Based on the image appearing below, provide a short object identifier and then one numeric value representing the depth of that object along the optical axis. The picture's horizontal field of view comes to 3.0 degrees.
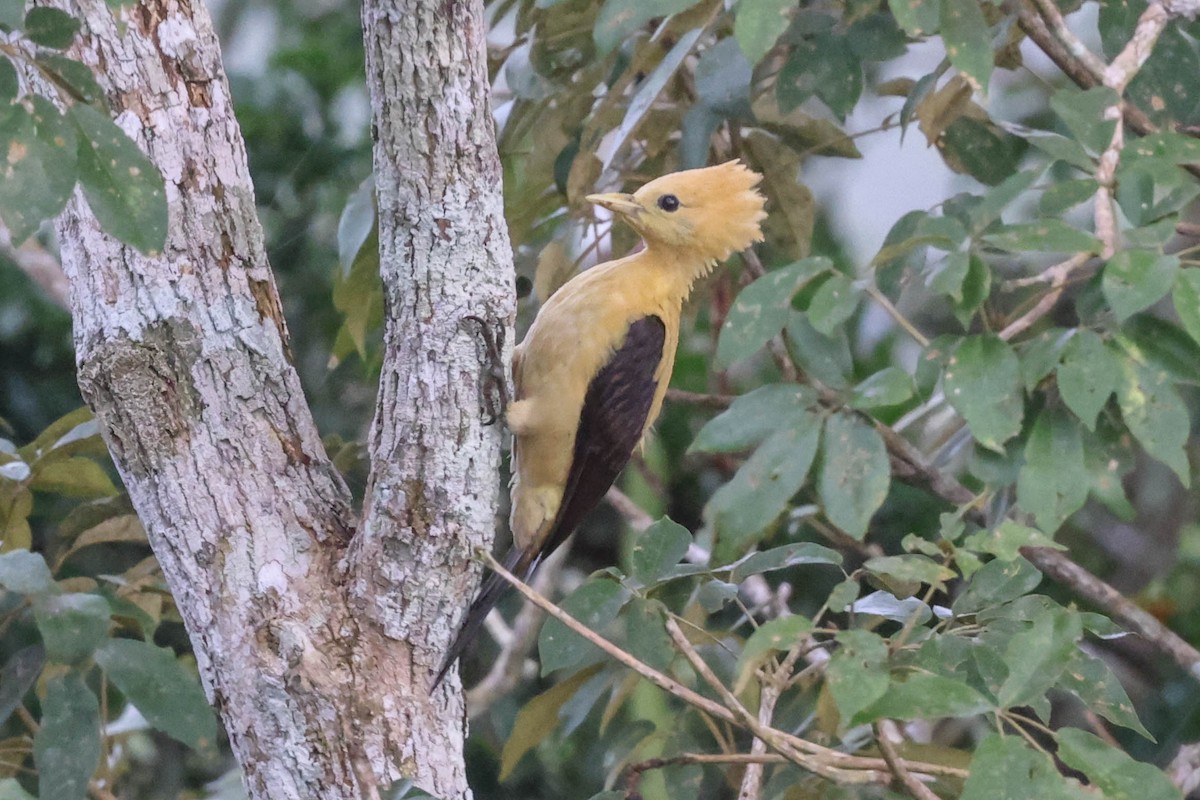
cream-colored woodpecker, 8.18
